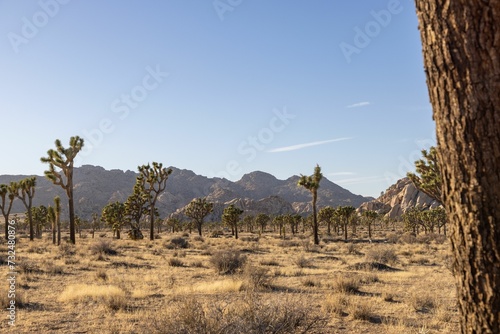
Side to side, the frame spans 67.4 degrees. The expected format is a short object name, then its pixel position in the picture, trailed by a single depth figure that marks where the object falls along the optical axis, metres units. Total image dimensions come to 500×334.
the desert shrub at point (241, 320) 5.72
